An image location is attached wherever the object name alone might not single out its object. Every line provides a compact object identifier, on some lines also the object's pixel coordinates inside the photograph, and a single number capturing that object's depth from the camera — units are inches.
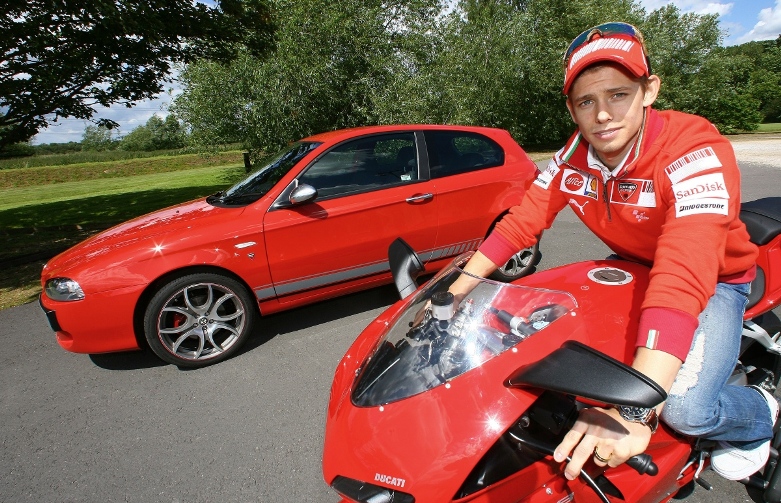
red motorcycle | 45.5
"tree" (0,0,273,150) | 252.7
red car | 127.8
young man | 47.3
